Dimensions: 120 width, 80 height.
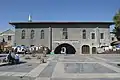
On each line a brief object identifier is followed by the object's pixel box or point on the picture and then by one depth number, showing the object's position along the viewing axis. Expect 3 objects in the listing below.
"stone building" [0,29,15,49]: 26.16
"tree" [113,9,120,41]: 25.99
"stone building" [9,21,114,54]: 22.11
